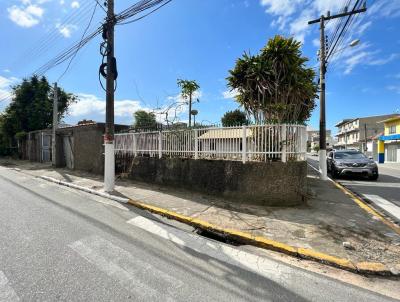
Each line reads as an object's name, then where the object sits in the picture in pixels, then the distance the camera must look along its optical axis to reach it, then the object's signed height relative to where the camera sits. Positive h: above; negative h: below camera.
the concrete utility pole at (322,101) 11.75 +2.41
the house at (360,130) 50.31 +4.70
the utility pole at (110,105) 7.97 +1.49
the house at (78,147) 12.07 +0.27
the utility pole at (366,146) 43.57 +0.90
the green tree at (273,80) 8.29 +2.46
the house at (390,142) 29.24 +1.09
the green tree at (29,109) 22.66 +3.88
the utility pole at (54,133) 15.95 +1.16
